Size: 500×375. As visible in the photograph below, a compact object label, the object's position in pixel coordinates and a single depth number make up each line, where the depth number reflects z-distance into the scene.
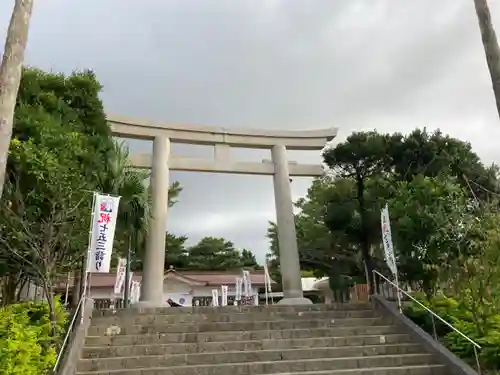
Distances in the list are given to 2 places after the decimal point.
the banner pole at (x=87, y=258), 7.64
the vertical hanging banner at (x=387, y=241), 9.62
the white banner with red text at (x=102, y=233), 7.74
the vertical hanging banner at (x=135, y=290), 20.92
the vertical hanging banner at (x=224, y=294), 21.64
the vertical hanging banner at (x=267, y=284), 18.82
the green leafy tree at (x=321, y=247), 19.72
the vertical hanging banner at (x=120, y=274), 16.75
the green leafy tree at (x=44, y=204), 7.05
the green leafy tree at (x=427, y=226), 11.66
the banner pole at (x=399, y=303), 8.93
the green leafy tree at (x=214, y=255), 36.50
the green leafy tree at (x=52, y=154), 7.22
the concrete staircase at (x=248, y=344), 6.71
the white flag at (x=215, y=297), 24.44
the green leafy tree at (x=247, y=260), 38.22
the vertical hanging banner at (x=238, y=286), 22.20
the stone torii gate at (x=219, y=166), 12.45
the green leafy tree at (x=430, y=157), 15.19
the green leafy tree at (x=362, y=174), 14.52
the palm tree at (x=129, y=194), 10.81
